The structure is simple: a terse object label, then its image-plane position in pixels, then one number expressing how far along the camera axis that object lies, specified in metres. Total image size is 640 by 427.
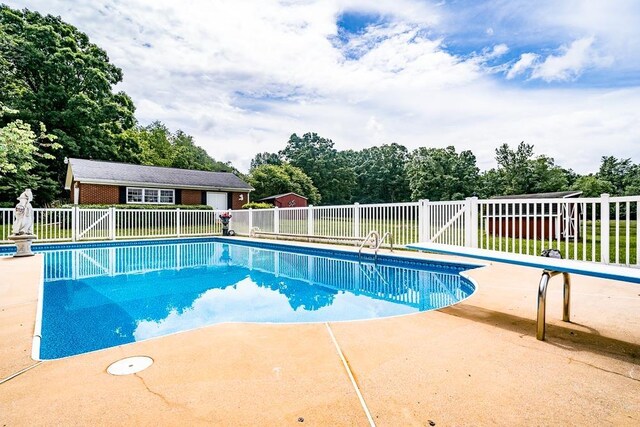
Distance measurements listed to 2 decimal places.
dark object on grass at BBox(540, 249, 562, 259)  4.25
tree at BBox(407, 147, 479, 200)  33.84
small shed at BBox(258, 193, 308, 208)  26.89
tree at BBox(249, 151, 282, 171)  66.75
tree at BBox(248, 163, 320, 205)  30.58
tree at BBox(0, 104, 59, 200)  8.88
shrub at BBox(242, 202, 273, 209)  18.30
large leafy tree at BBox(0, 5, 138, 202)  19.33
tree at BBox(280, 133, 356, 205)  41.62
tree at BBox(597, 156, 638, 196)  30.52
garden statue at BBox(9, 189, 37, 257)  7.57
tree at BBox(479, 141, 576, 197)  25.30
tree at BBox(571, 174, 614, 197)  24.85
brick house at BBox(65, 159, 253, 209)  17.05
